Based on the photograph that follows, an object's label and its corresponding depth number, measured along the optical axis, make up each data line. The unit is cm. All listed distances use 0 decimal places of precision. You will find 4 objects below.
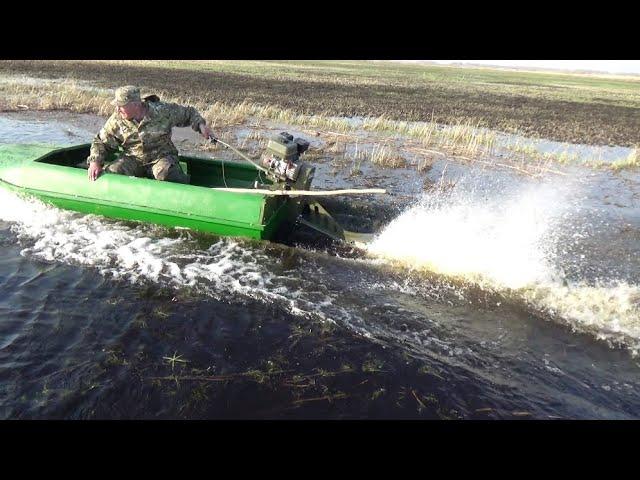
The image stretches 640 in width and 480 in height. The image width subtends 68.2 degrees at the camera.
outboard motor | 678
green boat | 666
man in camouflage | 711
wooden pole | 654
